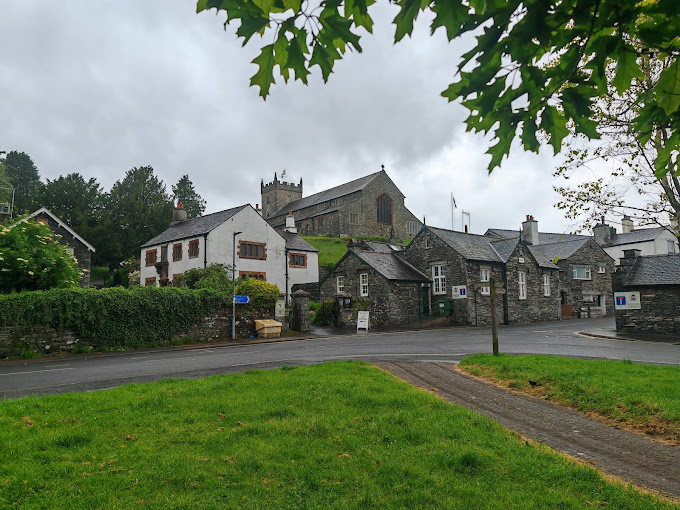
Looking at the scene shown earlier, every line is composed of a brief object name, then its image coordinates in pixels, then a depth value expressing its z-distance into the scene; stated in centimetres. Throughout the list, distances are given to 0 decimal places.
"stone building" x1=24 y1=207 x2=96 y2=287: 4269
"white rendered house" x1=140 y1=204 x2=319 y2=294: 3982
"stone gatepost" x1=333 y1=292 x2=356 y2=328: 3569
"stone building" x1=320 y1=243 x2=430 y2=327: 3547
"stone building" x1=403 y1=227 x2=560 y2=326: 3647
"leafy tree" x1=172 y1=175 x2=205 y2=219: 9162
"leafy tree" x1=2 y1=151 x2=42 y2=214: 7190
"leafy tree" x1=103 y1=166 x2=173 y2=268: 6094
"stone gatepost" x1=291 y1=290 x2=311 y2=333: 3162
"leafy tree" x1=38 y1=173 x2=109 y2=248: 6328
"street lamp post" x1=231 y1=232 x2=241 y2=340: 2830
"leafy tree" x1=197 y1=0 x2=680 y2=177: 272
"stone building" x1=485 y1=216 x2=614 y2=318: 4600
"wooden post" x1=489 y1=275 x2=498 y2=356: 1519
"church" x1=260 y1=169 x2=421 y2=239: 7744
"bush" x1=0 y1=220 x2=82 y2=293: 2289
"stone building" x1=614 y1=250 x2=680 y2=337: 2630
